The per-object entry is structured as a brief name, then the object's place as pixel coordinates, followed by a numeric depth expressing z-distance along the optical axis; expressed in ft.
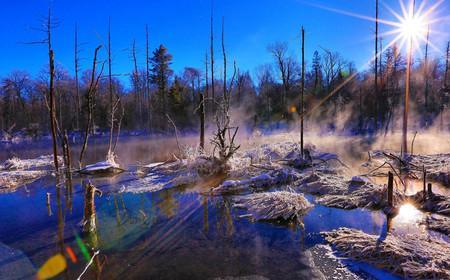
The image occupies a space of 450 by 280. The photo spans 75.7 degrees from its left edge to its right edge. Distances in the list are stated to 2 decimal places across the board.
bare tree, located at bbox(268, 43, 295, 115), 137.20
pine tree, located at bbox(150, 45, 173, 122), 123.03
